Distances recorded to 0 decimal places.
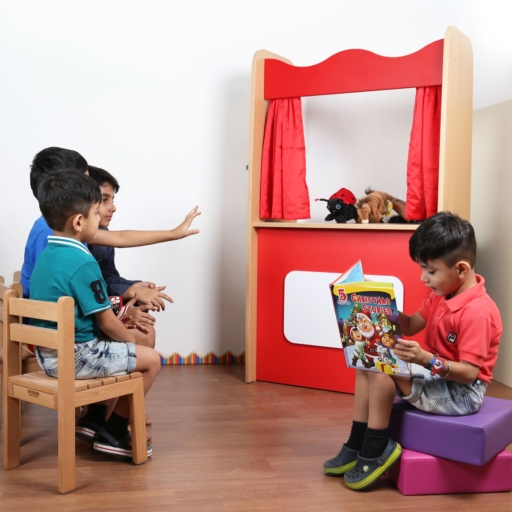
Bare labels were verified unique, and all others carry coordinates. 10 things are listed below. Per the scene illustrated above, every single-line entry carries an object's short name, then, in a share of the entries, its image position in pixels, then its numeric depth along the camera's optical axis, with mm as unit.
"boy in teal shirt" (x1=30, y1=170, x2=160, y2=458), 1868
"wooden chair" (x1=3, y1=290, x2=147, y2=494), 1772
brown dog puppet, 2945
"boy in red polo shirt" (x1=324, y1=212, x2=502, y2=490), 1766
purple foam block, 1735
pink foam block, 1812
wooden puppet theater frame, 2650
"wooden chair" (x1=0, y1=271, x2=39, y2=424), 2093
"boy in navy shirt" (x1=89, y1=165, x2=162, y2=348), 2348
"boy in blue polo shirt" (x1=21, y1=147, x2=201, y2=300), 2199
